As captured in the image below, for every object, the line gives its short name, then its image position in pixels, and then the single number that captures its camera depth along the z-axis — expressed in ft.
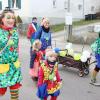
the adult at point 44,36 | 13.64
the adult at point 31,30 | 17.04
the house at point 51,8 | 43.83
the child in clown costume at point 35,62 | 13.54
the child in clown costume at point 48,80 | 9.91
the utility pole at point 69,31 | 27.51
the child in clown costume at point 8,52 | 9.49
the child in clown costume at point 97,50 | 13.43
